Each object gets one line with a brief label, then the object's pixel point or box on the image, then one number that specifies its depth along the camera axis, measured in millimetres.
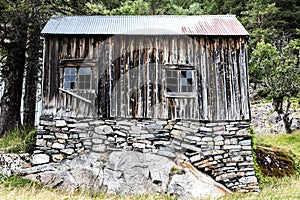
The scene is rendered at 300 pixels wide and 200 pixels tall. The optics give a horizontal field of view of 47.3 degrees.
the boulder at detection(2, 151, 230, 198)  9875
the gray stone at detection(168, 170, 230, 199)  9789
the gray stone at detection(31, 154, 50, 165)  10305
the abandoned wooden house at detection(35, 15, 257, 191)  10633
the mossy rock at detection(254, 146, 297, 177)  12117
